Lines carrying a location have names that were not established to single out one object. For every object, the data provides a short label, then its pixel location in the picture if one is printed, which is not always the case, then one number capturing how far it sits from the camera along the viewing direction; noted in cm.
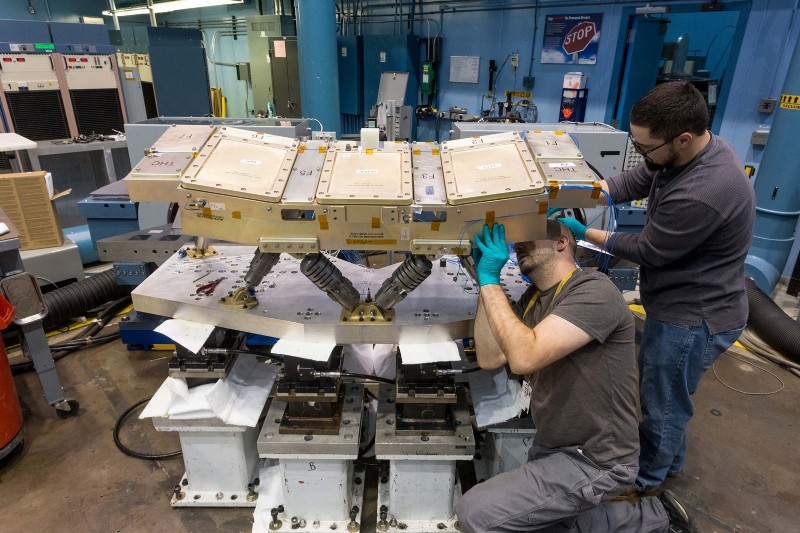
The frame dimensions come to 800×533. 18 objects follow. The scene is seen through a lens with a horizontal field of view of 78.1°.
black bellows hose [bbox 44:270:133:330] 311
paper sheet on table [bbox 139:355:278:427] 177
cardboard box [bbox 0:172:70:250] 303
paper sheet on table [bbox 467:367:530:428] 182
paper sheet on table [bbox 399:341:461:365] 158
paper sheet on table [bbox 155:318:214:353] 167
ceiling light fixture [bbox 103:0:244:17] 706
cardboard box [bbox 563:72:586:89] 495
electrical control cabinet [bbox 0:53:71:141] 400
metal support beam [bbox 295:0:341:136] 359
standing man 162
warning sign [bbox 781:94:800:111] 327
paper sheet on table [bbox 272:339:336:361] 158
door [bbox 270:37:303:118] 623
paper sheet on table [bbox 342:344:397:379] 210
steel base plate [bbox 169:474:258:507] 201
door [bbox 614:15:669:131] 451
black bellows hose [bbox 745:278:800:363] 305
